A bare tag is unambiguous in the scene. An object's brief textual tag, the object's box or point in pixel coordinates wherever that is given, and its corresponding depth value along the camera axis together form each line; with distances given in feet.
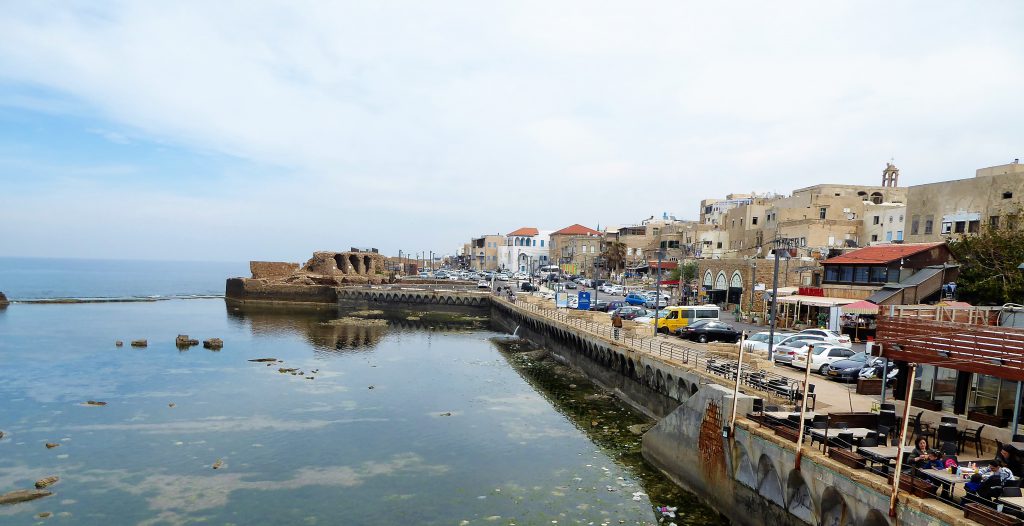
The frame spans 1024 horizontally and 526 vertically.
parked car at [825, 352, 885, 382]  76.95
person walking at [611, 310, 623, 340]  112.55
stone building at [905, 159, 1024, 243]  137.18
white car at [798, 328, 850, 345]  101.61
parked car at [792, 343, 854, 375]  85.46
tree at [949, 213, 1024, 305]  104.47
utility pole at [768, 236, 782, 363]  84.79
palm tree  345.51
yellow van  127.24
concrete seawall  37.73
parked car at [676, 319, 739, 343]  112.06
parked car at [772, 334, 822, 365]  88.89
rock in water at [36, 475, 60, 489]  63.57
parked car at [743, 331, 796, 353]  95.40
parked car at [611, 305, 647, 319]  145.15
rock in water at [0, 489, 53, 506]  59.57
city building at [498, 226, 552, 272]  481.87
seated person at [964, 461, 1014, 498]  33.61
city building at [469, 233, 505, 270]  524.93
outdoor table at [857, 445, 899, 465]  38.48
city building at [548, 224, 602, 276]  383.37
